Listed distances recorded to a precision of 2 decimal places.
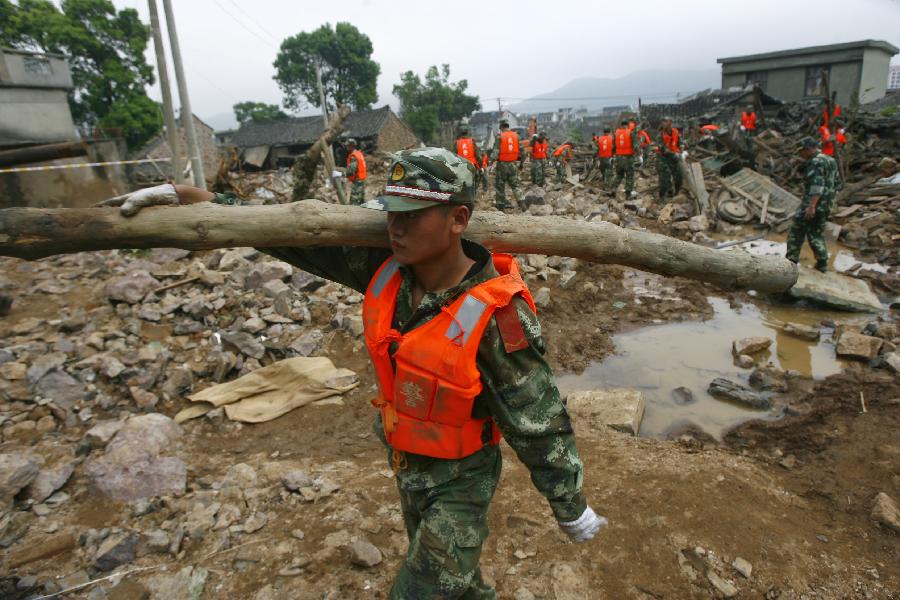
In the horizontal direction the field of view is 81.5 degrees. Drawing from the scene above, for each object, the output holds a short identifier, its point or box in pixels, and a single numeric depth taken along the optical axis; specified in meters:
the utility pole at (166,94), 10.52
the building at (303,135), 30.75
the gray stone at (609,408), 3.95
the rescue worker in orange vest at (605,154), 13.64
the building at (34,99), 15.50
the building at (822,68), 22.48
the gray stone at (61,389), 4.12
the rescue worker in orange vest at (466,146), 12.27
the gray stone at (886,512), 2.76
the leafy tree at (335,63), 43.75
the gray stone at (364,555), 2.54
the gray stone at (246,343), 5.05
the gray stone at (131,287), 5.91
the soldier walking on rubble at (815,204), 6.83
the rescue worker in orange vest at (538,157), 13.98
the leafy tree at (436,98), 43.65
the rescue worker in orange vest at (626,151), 12.54
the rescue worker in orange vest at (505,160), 11.95
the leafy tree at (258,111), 47.00
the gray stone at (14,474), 2.92
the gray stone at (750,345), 5.33
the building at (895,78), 30.84
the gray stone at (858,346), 5.04
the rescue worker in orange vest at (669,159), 11.73
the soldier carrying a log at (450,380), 1.56
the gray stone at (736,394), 4.42
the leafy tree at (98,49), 25.86
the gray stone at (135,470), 3.09
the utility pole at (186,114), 10.89
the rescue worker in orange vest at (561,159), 15.79
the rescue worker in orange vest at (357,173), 11.27
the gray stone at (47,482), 3.06
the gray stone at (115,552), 2.56
